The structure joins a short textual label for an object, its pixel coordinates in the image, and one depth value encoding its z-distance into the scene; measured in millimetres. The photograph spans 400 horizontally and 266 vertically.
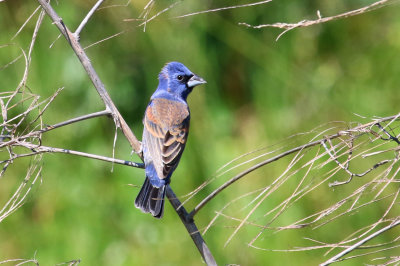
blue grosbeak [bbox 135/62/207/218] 6383
